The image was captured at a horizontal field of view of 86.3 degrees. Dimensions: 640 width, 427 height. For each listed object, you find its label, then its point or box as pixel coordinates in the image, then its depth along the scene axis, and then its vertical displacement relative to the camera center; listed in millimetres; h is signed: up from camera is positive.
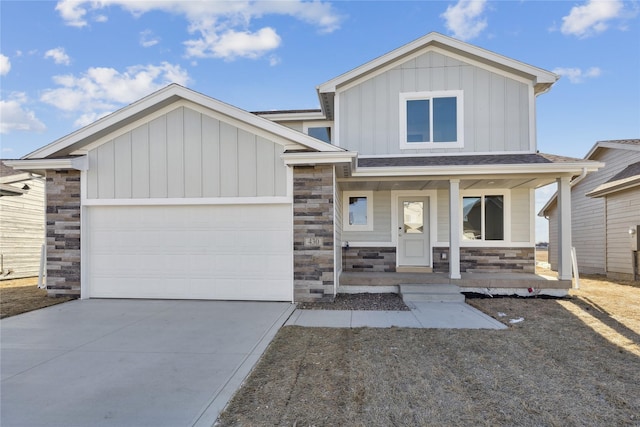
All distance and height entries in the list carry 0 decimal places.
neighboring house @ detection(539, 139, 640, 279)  11023 +241
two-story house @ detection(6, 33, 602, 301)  7098 +509
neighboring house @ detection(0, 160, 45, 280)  11234 -156
